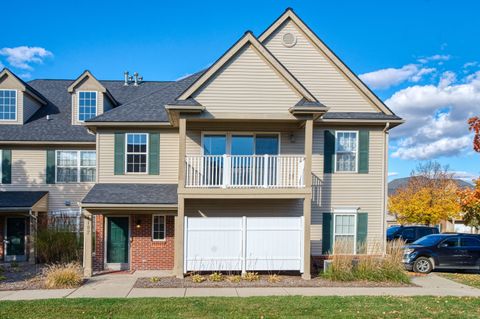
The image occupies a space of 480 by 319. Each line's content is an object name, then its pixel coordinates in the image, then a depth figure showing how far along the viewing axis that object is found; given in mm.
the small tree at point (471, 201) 11773
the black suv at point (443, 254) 15219
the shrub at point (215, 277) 12544
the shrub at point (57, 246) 15578
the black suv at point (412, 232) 22484
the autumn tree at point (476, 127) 11273
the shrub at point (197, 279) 12234
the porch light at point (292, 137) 15375
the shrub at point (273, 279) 12453
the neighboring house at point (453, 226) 41256
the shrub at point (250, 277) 12618
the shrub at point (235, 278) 12414
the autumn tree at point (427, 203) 31141
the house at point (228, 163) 13273
